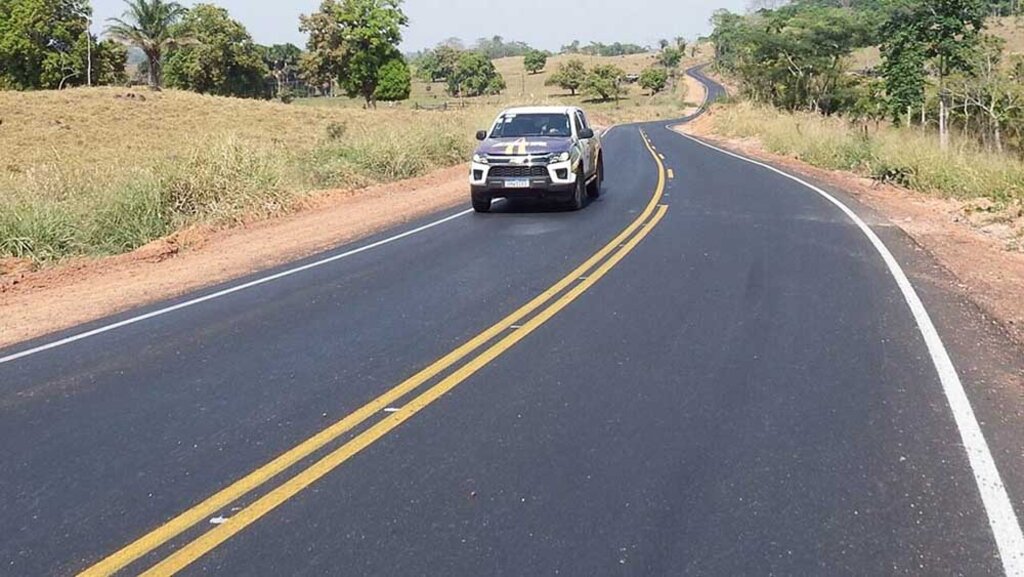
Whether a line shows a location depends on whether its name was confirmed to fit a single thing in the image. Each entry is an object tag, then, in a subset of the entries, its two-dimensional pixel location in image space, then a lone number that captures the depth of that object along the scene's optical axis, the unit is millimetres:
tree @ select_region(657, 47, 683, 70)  145125
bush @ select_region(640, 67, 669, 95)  118688
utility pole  62031
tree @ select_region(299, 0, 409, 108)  71000
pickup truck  14312
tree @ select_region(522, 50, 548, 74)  156625
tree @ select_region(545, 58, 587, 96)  116438
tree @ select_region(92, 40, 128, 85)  67750
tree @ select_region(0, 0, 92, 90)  61188
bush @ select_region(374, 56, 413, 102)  71875
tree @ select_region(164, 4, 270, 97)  70750
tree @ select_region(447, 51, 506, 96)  113312
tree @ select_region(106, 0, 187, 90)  57312
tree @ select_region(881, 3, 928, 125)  30312
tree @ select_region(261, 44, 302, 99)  115425
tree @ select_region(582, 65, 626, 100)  109938
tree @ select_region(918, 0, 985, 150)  28406
